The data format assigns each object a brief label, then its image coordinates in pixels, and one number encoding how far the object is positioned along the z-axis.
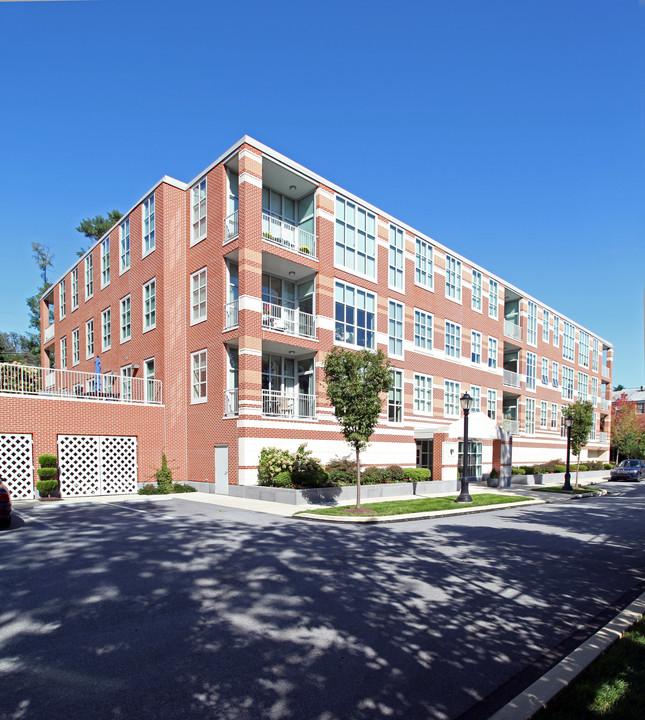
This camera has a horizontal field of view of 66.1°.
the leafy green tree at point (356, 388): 15.70
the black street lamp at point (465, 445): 19.19
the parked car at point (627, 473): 42.50
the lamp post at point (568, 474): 27.82
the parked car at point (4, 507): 11.24
